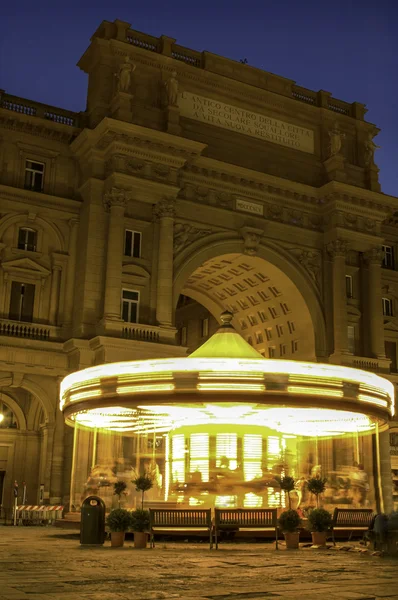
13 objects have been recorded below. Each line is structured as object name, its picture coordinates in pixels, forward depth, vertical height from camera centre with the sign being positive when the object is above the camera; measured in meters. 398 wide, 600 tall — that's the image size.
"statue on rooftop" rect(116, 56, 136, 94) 39.27 +21.04
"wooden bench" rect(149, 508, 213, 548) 20.12 -0.09
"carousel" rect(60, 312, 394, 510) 21.69 +3.15
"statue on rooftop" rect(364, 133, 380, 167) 46.72 +21.27
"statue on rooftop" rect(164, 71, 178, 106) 40.26 +20.91
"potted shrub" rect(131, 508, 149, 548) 19.91 -0.28
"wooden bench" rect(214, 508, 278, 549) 20.69 -0.03
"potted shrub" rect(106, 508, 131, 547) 19.80 -0.24
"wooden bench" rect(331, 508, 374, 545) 22.57 -0.01
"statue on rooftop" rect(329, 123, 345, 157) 44.84 +20.67
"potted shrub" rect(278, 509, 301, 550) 20.23 -0.22
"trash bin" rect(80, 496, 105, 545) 20.42 -0.27
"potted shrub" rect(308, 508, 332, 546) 20.71 -0.14
